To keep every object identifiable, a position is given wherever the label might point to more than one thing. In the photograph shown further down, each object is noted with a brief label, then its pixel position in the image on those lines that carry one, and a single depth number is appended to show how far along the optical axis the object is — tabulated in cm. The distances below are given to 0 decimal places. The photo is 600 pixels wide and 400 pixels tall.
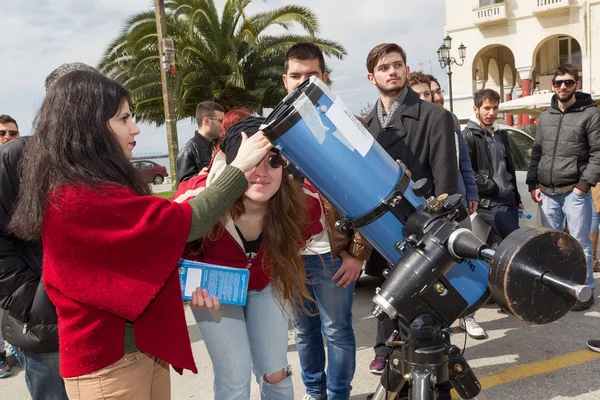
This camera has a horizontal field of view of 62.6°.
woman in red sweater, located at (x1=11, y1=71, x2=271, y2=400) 141
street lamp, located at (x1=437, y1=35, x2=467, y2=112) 1597
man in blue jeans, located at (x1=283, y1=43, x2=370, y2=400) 255
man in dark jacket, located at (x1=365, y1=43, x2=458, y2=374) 276
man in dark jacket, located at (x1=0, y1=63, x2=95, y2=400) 180
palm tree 1330
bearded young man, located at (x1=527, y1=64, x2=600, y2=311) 418
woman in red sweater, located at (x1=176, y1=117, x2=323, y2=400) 198
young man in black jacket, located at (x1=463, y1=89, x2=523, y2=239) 418
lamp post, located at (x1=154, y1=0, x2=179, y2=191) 820
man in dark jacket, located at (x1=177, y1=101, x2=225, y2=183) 481
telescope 145
